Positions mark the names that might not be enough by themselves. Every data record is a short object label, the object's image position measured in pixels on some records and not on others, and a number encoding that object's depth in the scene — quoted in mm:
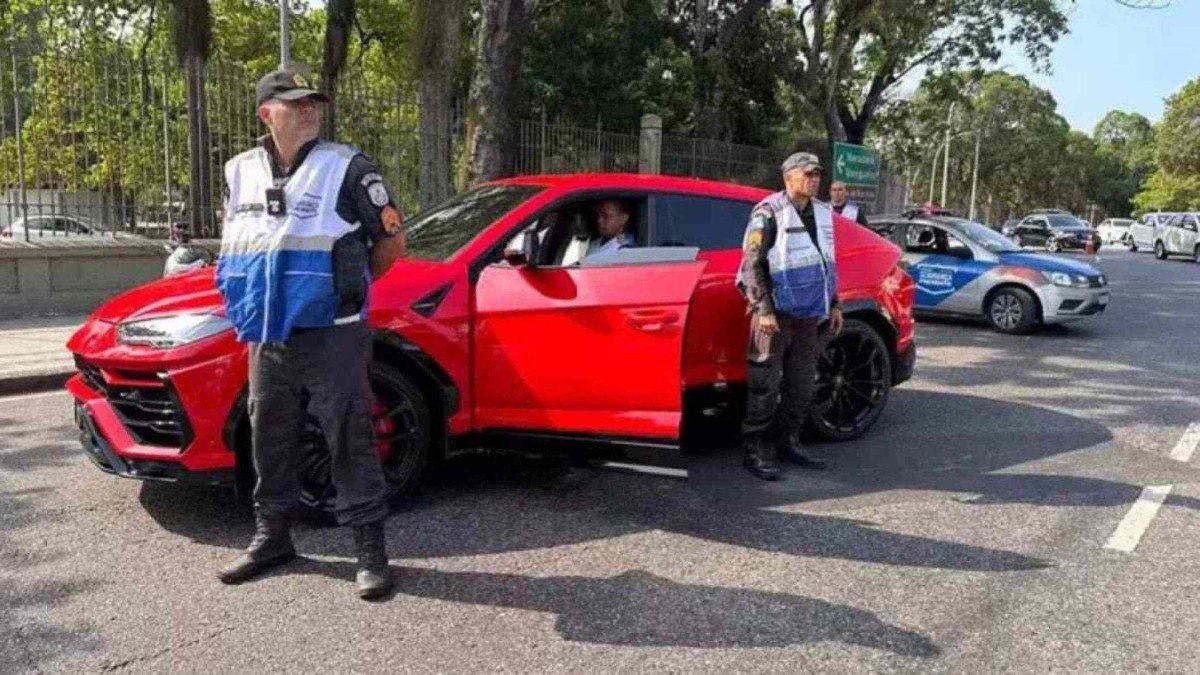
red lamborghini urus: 3828
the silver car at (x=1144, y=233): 36728
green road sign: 16641
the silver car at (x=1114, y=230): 45781
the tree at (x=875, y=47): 21719
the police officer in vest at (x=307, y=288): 3285
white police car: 10992
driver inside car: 5012
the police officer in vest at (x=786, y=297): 4848
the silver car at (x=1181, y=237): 29906
